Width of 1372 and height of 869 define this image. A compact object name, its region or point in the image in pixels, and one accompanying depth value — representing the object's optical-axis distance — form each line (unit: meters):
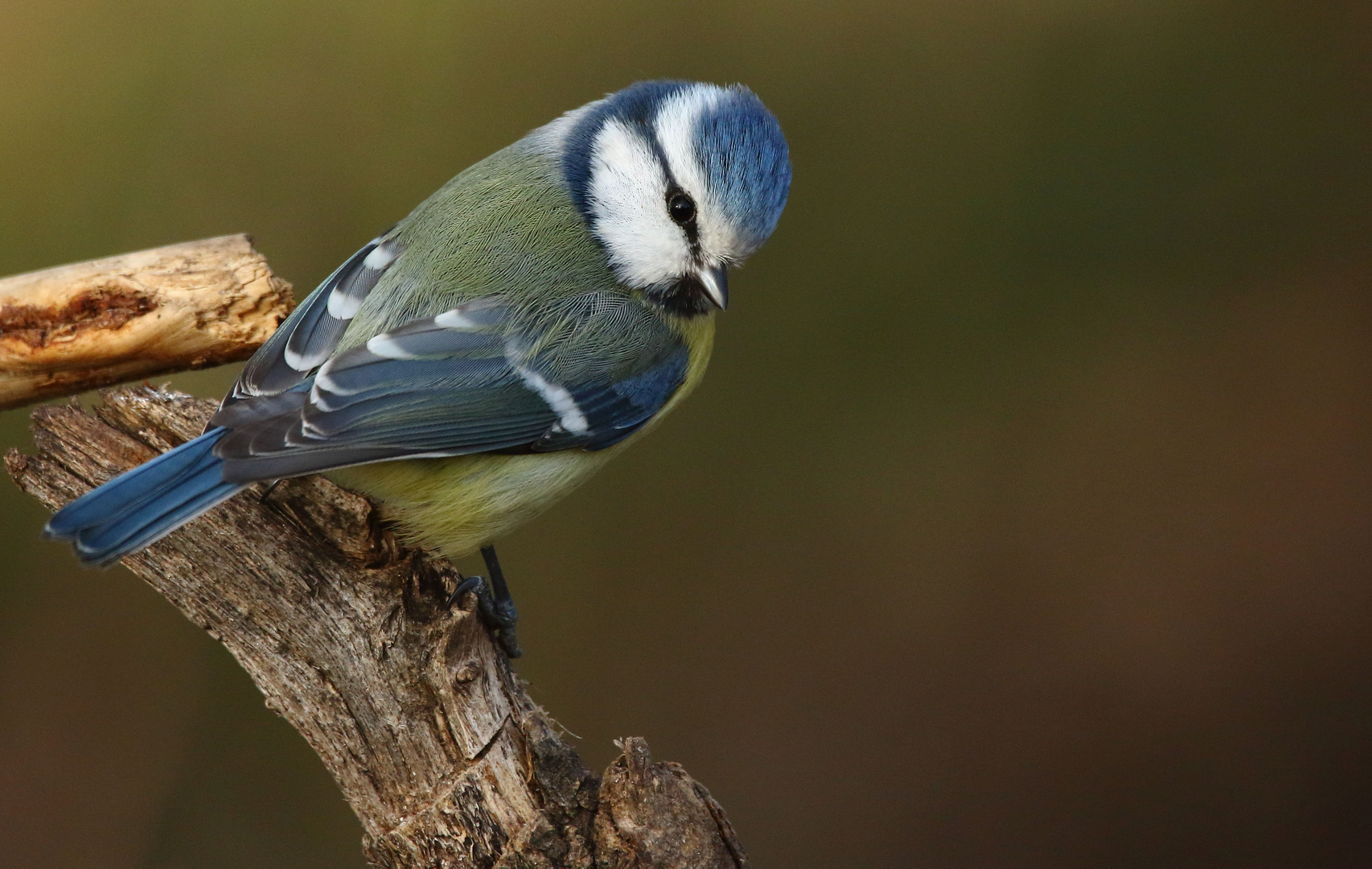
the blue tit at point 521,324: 3.37
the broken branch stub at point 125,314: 3.39
